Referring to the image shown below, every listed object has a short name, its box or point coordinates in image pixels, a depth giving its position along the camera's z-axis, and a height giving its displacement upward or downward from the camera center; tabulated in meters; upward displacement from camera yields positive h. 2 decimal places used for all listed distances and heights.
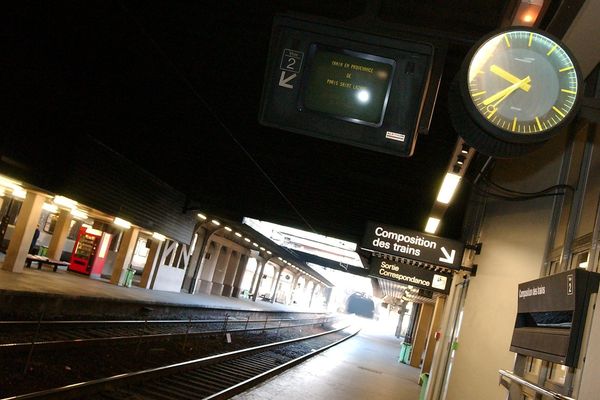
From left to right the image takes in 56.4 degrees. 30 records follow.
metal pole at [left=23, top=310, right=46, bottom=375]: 7.23 -1.91
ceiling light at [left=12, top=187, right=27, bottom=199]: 16.15 +0.57
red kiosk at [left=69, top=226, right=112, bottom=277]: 22.31 -0.84
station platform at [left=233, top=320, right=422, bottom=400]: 10.07 -1.92
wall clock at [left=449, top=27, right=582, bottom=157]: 2.93 +1.28
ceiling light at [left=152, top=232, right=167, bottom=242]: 22.06 +0.42
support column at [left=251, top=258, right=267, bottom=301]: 40.84 -0.53
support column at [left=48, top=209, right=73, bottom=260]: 22.16 -0.60
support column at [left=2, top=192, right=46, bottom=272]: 15.46 -0.59
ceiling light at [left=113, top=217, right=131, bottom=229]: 19.48 +0.53
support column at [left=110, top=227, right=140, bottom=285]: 21.70 -0.61
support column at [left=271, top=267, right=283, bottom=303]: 48.34 -0.72
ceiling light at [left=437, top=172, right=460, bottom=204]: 6.50 +1.63
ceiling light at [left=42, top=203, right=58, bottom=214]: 20.44 +0.45
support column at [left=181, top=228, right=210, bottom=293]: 29.08 -0.31
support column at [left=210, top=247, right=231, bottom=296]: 35.59 -0.48
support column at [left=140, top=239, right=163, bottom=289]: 23.48 -0.91
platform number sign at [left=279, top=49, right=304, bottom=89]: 3.69 +1.38
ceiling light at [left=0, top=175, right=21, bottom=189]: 13.08 +0.64
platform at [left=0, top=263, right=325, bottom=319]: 11.84 -1.73
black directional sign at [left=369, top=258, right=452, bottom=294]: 11.18 +0.75
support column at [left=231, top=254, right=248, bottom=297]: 38.78 -0.29
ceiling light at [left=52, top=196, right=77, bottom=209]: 17.25 +0.63
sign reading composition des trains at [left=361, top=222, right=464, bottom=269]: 8.05 +0.97
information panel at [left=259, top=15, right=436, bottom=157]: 3.58 +1.34
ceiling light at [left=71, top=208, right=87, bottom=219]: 21.34 +0.49
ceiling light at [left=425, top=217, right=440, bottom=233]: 9.70 +1.65
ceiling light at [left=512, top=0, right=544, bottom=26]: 3.61 +2.11
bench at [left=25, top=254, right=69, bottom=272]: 18.12 -1.44
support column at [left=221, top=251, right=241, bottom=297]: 37.47 -0.44
